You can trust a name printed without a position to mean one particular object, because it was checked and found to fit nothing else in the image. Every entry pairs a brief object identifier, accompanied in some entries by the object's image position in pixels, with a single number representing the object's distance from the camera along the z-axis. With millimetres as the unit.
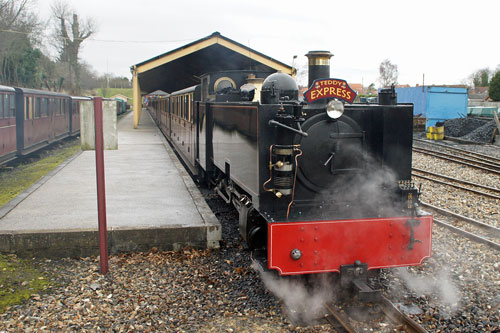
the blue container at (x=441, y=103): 25641
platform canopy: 19125
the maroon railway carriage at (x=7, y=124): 13133
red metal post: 5109
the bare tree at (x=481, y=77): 64062
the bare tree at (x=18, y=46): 36875
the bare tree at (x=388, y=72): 65500
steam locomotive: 4273
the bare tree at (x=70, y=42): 48719
